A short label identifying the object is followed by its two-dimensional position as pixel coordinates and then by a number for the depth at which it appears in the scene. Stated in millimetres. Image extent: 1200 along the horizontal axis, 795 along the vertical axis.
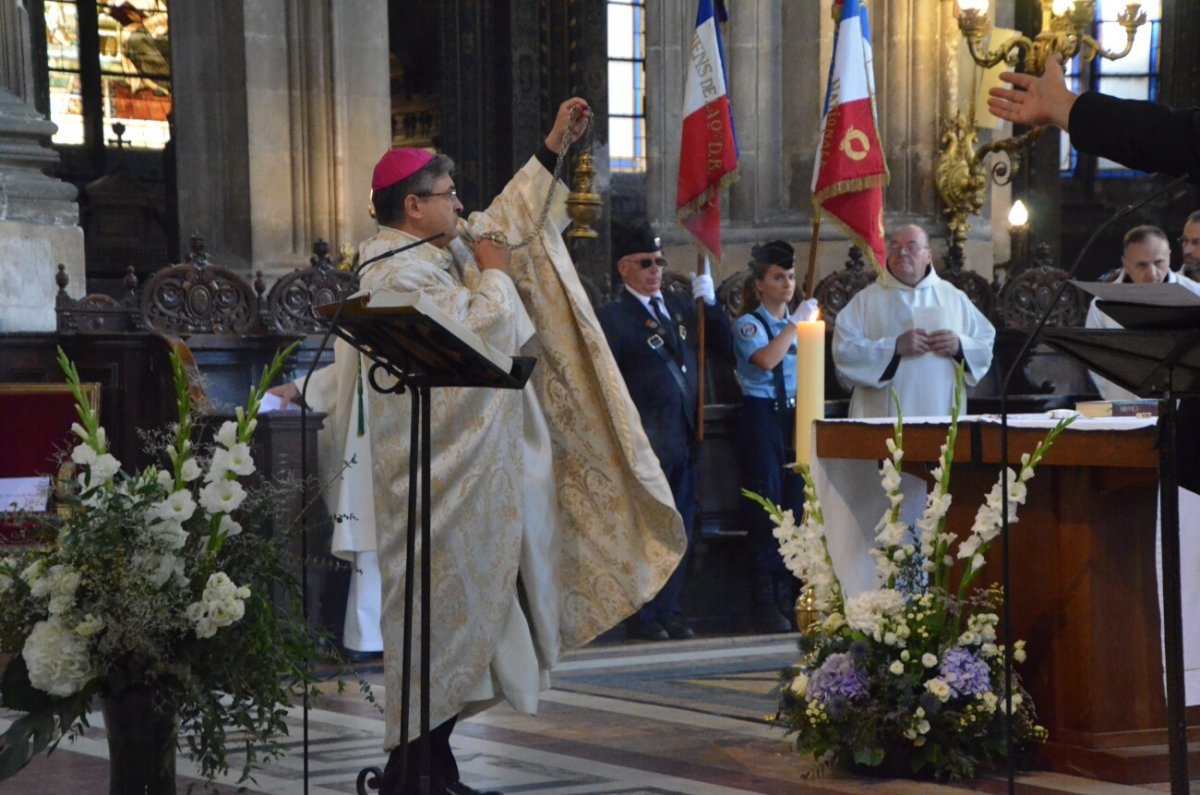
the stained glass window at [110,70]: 16500
